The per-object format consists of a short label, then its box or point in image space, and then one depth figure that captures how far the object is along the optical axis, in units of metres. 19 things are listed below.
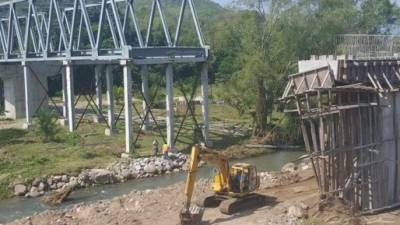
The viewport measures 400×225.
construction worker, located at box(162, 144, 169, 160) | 40.41
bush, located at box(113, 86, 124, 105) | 72.66
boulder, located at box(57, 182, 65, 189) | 35.13
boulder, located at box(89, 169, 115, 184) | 36.12
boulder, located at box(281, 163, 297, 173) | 35.58
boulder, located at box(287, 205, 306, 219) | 24.67
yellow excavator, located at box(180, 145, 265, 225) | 24.05
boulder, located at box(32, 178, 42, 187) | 34.50
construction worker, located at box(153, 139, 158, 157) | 41.66
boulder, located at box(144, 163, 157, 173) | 38.53
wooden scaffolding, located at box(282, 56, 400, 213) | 24.91
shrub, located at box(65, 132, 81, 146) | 44.73
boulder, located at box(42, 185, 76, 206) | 31.69
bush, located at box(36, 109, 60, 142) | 45.28
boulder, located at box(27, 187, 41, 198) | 33.56
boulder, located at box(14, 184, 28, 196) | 33.69
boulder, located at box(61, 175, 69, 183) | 35.62
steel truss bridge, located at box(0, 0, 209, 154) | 41.88
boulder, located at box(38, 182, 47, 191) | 34.28
